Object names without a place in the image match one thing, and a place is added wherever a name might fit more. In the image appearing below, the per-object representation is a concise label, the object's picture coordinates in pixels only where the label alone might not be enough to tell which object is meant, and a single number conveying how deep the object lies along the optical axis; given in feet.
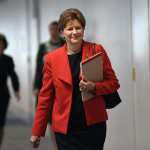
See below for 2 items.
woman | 14.50
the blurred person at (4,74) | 25.04
